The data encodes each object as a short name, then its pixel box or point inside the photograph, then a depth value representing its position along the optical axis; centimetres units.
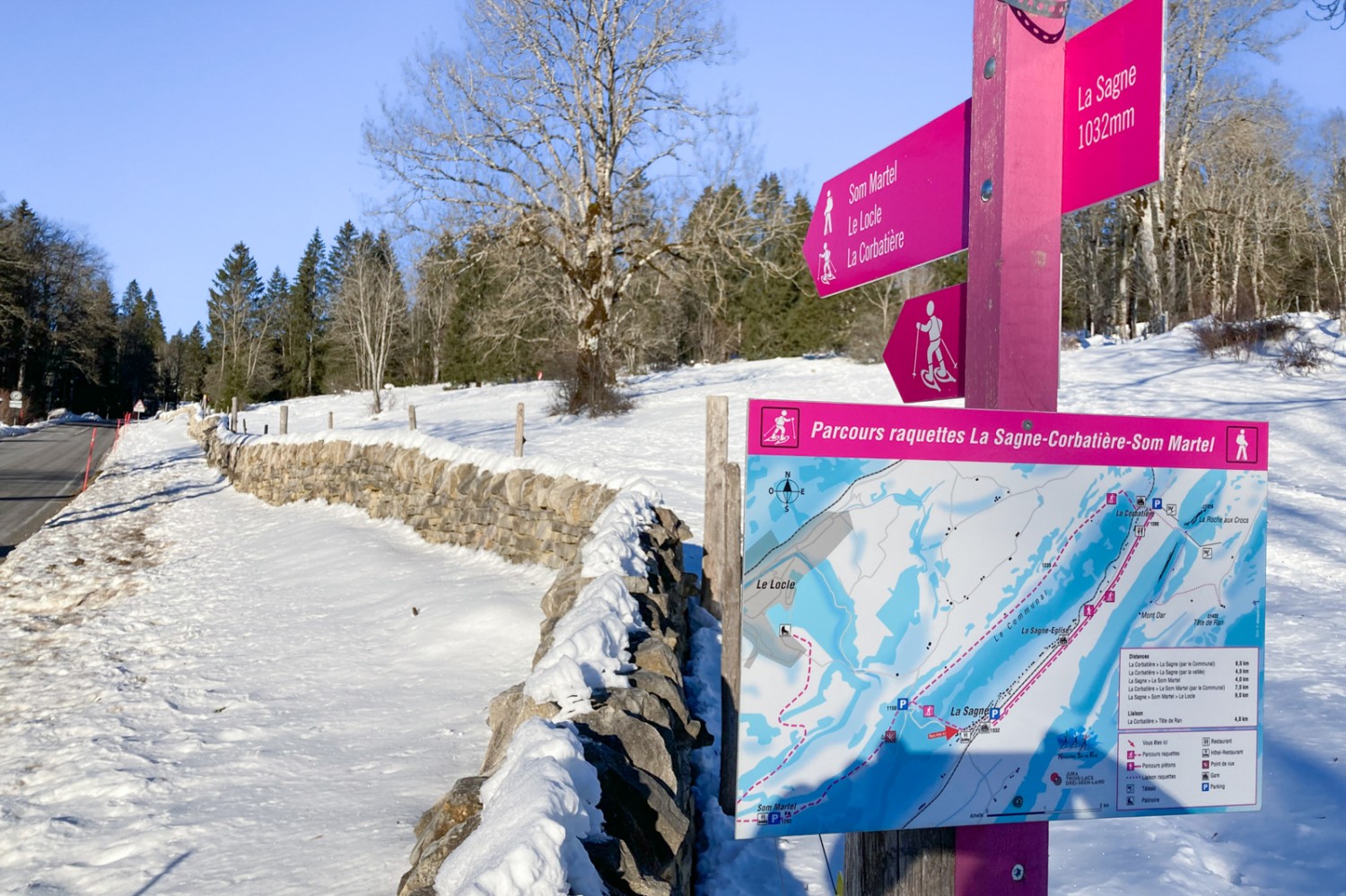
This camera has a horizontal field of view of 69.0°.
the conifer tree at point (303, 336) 6844
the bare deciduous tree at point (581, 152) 1981
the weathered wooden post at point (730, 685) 206
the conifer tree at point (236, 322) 6856
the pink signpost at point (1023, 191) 201
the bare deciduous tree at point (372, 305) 4003
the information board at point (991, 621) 184
